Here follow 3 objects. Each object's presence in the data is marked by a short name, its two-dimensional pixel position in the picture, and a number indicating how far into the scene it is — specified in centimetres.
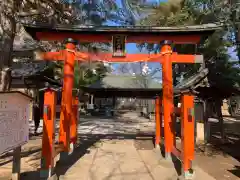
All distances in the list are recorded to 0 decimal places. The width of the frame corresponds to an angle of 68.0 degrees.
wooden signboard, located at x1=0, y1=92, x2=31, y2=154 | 265
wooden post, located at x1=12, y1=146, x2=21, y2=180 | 319
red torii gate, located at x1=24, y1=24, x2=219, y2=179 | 547
